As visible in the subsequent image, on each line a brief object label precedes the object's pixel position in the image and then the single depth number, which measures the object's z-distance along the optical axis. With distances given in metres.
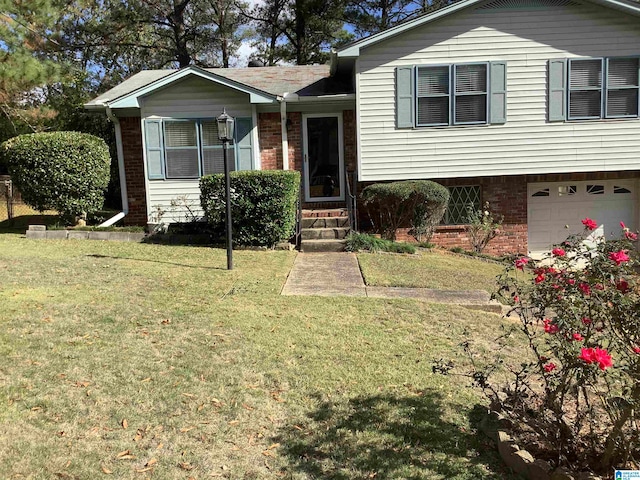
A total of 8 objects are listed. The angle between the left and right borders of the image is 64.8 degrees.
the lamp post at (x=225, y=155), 7.70
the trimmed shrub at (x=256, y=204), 9.41
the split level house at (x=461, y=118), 11.01
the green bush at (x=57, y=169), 10.59
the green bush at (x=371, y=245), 10.09
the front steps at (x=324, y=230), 10.05
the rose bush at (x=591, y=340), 2.52
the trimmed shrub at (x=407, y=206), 10.75
